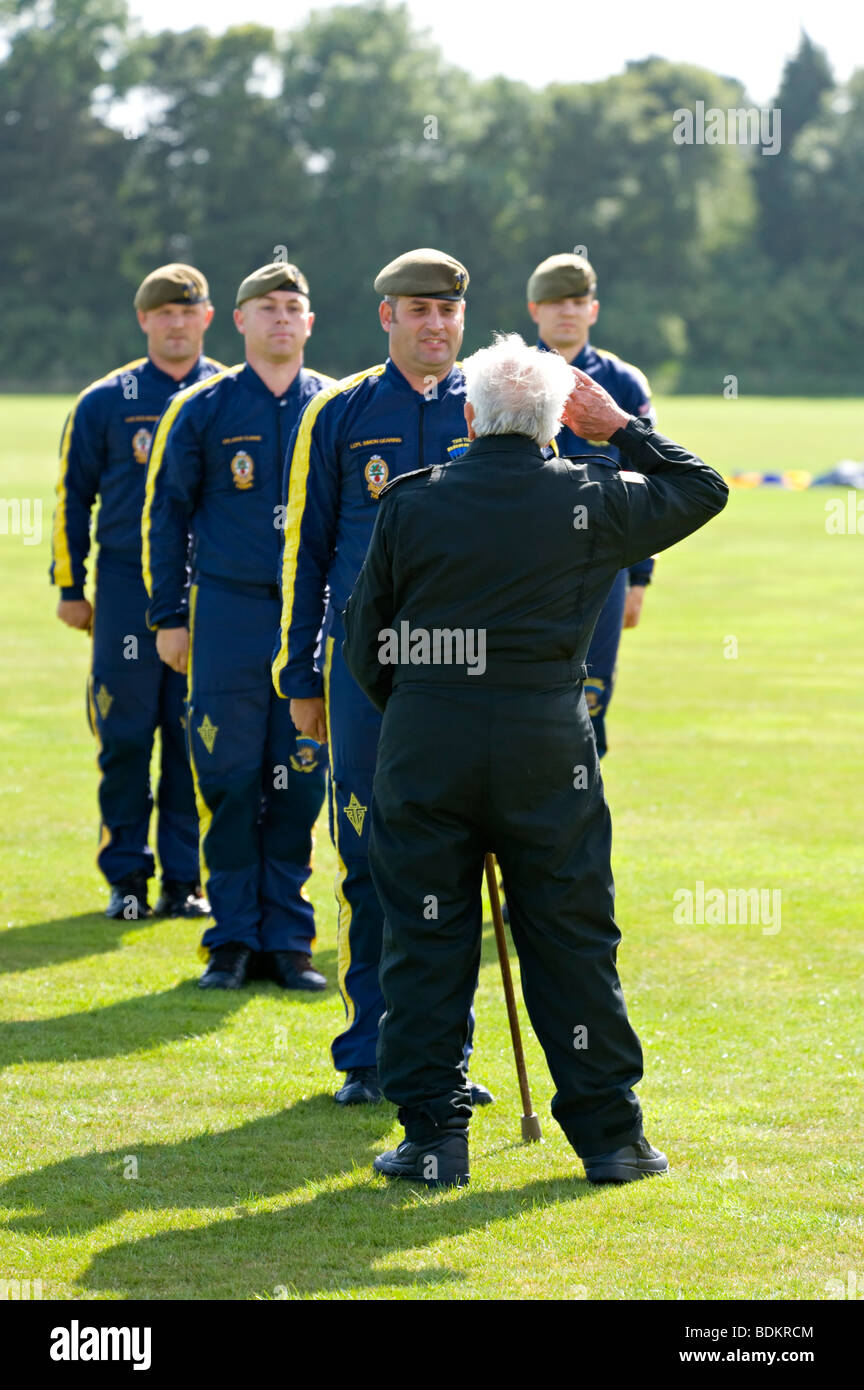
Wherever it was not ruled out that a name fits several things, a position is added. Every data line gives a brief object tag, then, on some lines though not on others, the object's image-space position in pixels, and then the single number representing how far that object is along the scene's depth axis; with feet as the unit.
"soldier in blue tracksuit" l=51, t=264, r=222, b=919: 54.95
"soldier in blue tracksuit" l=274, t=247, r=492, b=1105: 37.58
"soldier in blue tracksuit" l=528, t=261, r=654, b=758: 53.72
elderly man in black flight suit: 31.17
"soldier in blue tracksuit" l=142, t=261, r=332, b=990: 47.52
